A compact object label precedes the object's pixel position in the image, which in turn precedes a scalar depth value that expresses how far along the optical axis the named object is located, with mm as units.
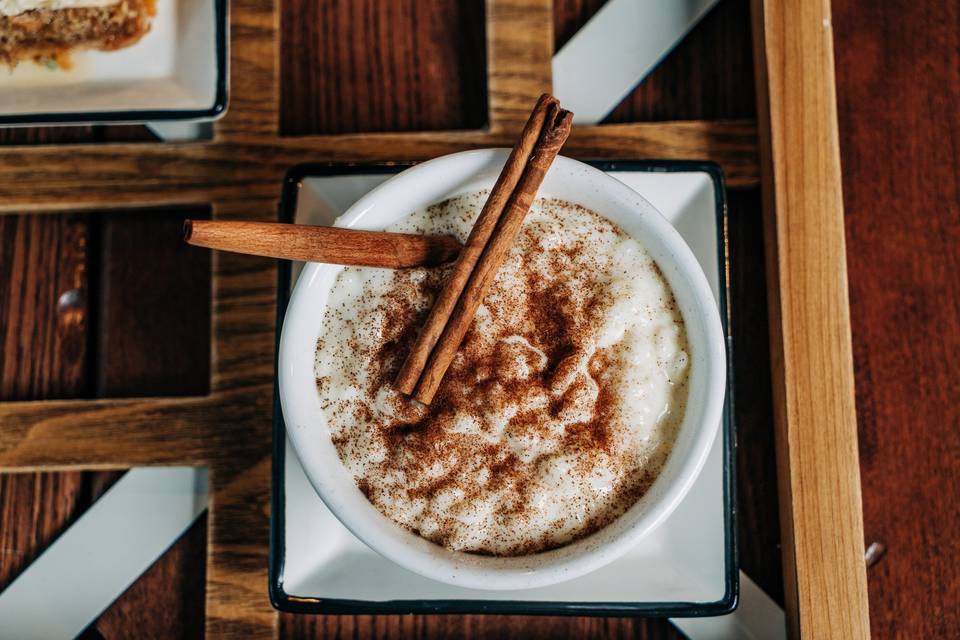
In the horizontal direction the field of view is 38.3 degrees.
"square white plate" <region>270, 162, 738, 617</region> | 427
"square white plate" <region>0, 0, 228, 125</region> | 436
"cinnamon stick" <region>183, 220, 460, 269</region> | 390
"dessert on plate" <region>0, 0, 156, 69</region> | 455
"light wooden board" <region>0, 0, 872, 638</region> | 451
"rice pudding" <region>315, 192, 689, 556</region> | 398
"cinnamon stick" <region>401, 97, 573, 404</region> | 395
